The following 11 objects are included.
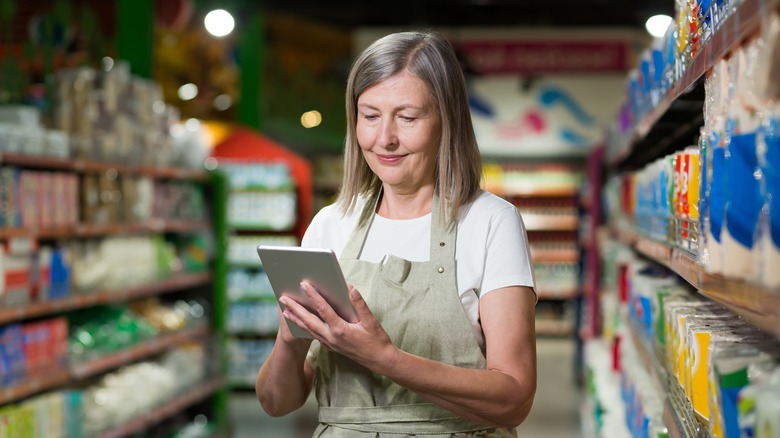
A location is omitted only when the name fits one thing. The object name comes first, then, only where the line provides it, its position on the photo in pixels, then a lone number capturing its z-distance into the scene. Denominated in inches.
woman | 79.3
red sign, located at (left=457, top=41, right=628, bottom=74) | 447.5
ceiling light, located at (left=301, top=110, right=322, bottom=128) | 540.6
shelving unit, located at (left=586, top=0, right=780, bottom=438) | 49.3
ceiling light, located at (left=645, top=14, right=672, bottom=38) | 401.7
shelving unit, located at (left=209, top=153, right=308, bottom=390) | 373.4
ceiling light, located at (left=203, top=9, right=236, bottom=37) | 323.0
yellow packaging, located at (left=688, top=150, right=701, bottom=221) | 82.6
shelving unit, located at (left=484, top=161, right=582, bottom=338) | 537.6
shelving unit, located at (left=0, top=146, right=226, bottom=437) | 172.9
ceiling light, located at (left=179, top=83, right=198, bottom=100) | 452.1
